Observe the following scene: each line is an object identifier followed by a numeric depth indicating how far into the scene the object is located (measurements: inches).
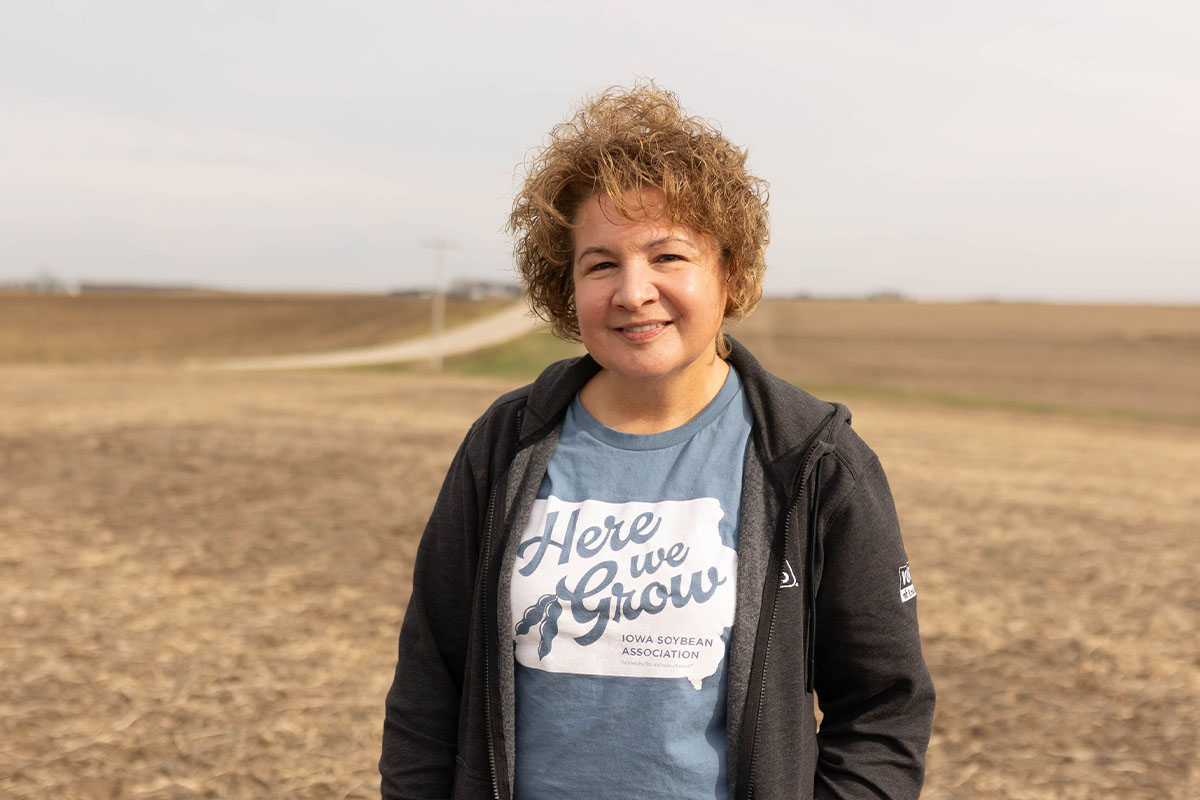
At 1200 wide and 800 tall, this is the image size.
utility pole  1677.9
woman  70.4
